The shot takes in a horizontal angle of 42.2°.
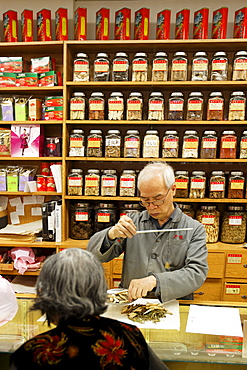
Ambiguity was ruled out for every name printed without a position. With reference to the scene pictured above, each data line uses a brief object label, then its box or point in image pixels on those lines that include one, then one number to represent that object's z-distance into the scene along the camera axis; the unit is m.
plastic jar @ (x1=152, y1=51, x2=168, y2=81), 2.63
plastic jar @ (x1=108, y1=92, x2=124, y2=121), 2.70
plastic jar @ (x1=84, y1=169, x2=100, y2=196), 2.77
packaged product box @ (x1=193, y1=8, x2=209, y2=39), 2.64
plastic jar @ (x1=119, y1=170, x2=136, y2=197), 2.73
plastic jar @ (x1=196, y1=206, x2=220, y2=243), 2.70
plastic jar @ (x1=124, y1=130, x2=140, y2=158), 2.71
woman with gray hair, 0.65
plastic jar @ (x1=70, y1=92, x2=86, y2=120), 2.73
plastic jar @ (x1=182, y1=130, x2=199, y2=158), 2.67
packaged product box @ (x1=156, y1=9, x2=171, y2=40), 2.66
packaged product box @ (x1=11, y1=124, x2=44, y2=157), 2.84
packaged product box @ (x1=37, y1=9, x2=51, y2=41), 2.78
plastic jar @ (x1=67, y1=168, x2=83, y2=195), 2.77
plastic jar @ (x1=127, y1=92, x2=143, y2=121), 2.67
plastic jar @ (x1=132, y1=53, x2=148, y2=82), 2.64
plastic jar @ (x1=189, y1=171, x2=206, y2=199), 2.69
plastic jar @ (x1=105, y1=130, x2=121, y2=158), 2.72
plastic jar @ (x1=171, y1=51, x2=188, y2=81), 2.62
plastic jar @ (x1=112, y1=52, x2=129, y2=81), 2.67
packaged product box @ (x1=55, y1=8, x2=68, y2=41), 2.77
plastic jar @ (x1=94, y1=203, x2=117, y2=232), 2.76
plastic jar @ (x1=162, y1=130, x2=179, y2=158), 2.68
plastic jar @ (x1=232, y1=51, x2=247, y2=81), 2.58
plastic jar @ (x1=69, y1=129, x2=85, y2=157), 2.76
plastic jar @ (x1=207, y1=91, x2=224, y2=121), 2.64
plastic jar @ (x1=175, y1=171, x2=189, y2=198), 2.72
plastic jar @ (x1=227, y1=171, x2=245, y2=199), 2.67
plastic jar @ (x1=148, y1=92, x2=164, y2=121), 2.67
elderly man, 1.48
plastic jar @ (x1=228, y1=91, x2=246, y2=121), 2.61
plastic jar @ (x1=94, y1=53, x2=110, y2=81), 2.70
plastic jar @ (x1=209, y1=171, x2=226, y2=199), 2.68
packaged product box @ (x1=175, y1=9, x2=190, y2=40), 2.66
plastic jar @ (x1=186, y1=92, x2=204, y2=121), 2.64
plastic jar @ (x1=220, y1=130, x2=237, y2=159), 2.66
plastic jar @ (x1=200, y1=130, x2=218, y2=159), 2.66
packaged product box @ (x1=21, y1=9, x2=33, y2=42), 2.81
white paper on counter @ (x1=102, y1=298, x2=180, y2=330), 1.17
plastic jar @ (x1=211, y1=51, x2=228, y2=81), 2.59
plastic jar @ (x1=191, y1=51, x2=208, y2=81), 2.60
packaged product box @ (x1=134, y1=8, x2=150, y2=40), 2.70
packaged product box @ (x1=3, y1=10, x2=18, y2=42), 2.83
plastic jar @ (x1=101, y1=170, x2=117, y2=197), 2.75
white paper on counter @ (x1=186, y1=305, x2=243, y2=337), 1.15
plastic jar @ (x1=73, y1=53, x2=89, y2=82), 2.70
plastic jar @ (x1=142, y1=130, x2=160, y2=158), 2.68
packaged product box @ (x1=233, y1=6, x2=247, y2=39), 2.60
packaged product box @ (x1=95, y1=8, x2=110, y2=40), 2.71
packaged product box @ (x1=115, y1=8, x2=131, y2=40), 2.72
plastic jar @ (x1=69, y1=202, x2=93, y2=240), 2.79
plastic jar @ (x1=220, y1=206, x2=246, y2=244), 2.68
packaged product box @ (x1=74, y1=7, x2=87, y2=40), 2.73
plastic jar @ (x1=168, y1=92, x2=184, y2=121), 2.66
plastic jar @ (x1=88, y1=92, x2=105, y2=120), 2.73
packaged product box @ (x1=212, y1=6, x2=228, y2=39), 2.62
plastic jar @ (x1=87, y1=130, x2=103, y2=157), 2.74
